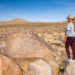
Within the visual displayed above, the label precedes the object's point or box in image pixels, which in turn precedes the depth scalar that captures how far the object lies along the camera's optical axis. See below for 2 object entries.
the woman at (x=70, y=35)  5.05
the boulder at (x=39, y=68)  5.01
